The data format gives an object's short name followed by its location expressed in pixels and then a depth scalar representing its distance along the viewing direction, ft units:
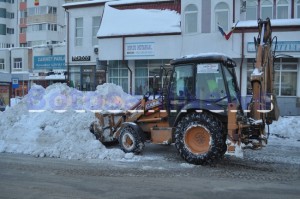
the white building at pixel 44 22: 201.46
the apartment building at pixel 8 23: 230.27
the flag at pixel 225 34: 77.61
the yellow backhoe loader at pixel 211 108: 31.40
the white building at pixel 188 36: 76.74
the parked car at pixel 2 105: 66.05
